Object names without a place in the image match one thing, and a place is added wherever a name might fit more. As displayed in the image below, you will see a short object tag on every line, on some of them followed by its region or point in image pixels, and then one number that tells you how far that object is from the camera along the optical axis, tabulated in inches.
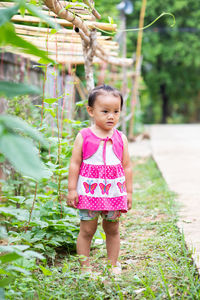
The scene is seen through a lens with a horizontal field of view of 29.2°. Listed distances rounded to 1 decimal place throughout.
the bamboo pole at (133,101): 353.0
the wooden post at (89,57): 110.4
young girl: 83.7
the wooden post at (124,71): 312.7
